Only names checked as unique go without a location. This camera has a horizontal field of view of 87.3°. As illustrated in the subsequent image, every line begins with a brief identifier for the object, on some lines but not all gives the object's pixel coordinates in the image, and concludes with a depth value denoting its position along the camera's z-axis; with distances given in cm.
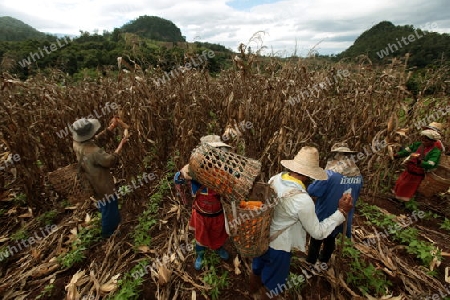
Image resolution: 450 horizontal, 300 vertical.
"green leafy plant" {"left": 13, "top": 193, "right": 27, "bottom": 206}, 375
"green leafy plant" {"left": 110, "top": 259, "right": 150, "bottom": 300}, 225
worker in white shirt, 170
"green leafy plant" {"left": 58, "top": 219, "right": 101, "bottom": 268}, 271
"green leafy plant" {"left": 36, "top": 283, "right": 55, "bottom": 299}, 240
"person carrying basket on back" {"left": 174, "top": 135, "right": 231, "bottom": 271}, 227
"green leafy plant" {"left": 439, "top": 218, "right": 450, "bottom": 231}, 333
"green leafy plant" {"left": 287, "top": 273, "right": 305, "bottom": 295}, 237
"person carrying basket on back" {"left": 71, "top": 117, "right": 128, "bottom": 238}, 259
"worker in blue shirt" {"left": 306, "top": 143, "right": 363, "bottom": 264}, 229
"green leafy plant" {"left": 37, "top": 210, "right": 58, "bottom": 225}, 341
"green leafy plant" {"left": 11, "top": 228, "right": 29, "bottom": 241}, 311
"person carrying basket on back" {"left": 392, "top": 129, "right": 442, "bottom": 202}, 334
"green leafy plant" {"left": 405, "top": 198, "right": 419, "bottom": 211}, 373
